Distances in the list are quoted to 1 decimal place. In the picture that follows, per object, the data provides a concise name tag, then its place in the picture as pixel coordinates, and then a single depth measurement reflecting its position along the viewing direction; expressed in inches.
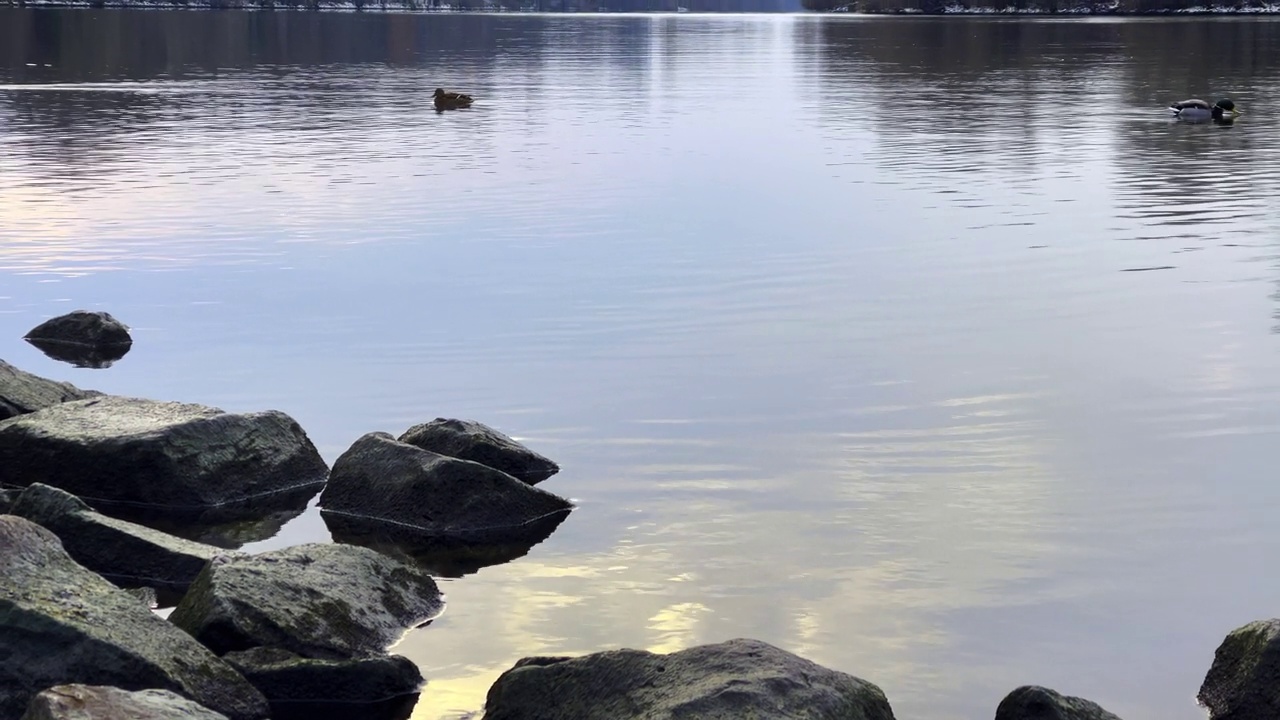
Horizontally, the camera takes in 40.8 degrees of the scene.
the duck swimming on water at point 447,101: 2278.5
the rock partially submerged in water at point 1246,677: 383.9
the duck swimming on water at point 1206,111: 1919.3
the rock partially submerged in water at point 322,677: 403.5
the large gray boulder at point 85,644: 375.2
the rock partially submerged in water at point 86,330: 809.5
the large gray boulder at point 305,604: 412.5
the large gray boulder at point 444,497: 546.9
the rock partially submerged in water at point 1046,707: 361.4
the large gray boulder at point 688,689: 347.6
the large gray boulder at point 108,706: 327.3
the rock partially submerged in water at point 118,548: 482.0
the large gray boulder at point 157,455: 568.4
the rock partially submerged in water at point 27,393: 635.5
